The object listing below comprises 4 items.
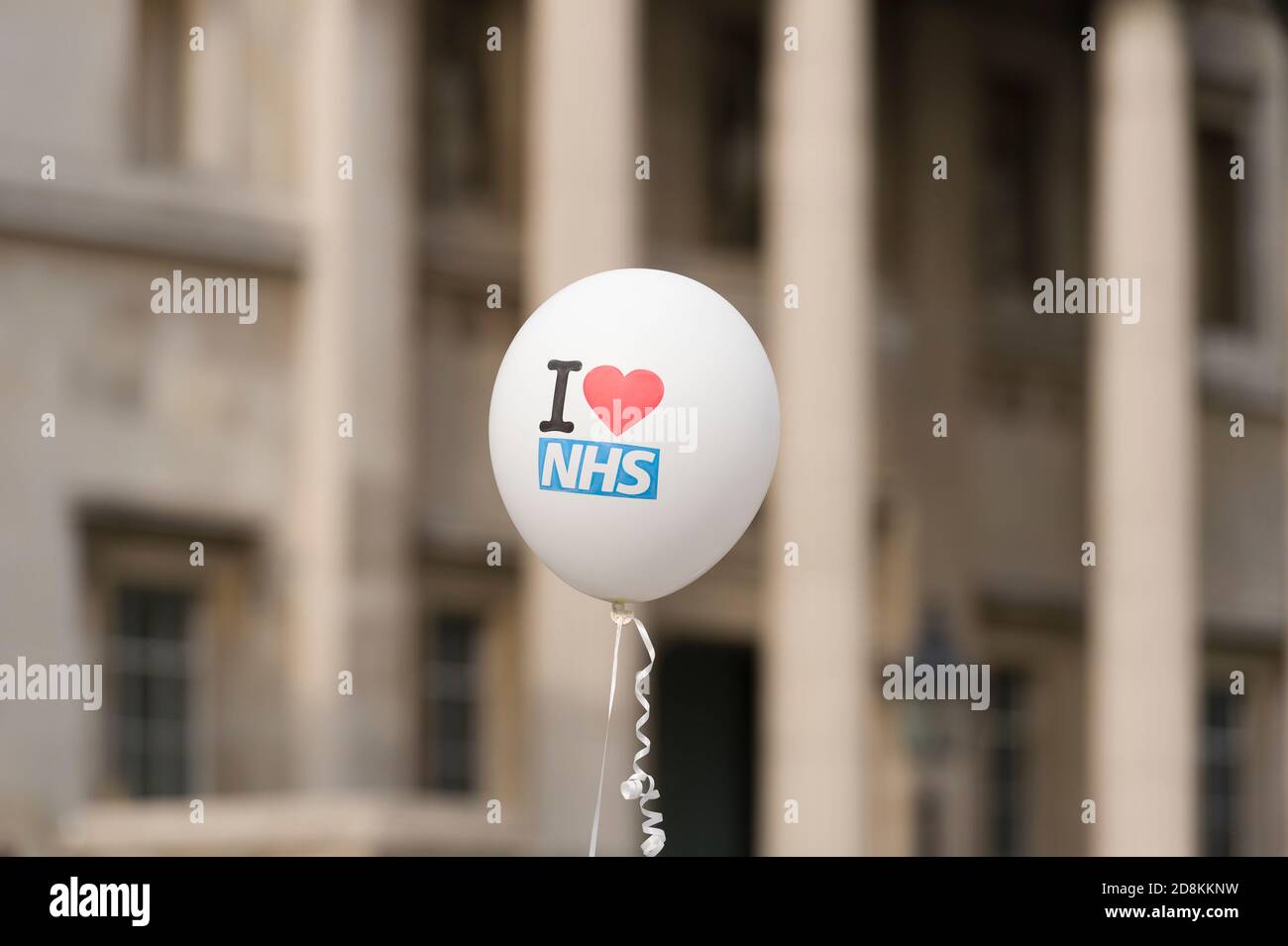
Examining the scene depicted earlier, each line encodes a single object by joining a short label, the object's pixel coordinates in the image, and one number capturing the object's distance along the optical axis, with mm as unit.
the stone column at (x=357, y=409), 23578
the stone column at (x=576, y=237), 22391
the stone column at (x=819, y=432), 22641
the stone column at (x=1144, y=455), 24859
